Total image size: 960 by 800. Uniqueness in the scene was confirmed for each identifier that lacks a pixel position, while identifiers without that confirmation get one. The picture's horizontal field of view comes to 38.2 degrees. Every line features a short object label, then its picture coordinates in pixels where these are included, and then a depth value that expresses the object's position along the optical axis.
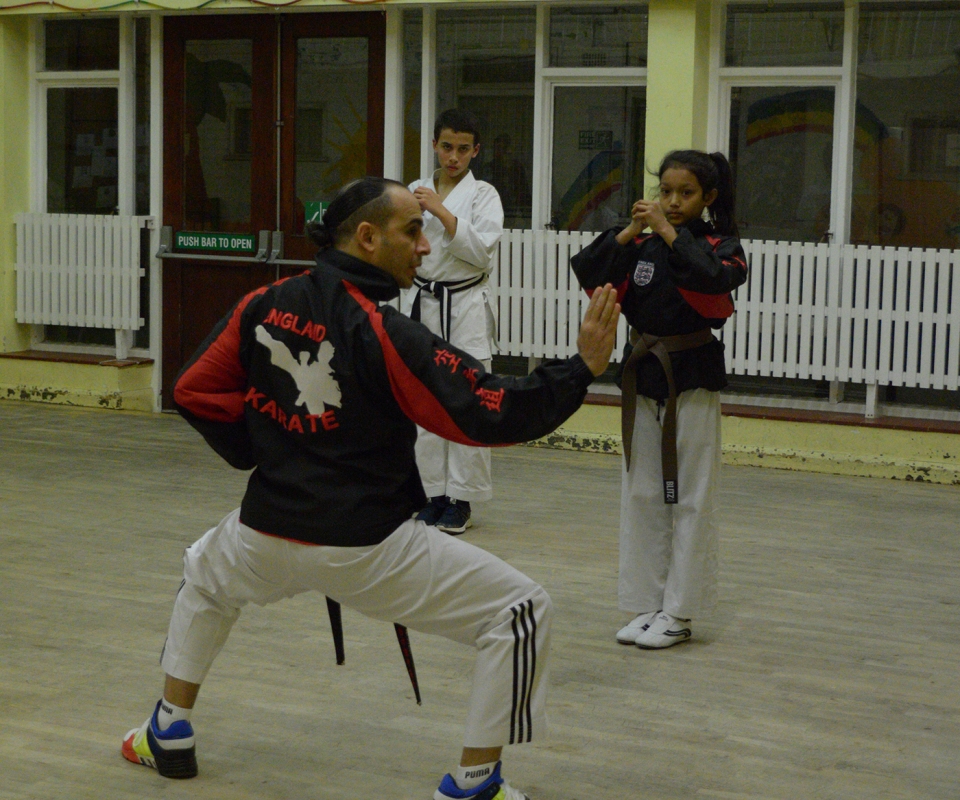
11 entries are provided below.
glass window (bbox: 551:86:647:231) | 8.48
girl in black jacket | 4.38
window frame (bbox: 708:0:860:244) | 7.98
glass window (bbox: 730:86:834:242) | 8.16
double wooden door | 8.99
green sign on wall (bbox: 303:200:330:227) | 8.96
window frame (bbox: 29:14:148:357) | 9.48
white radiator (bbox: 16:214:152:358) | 9.40
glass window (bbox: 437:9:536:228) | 8.71
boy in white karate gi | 5.98
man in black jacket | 2.95
